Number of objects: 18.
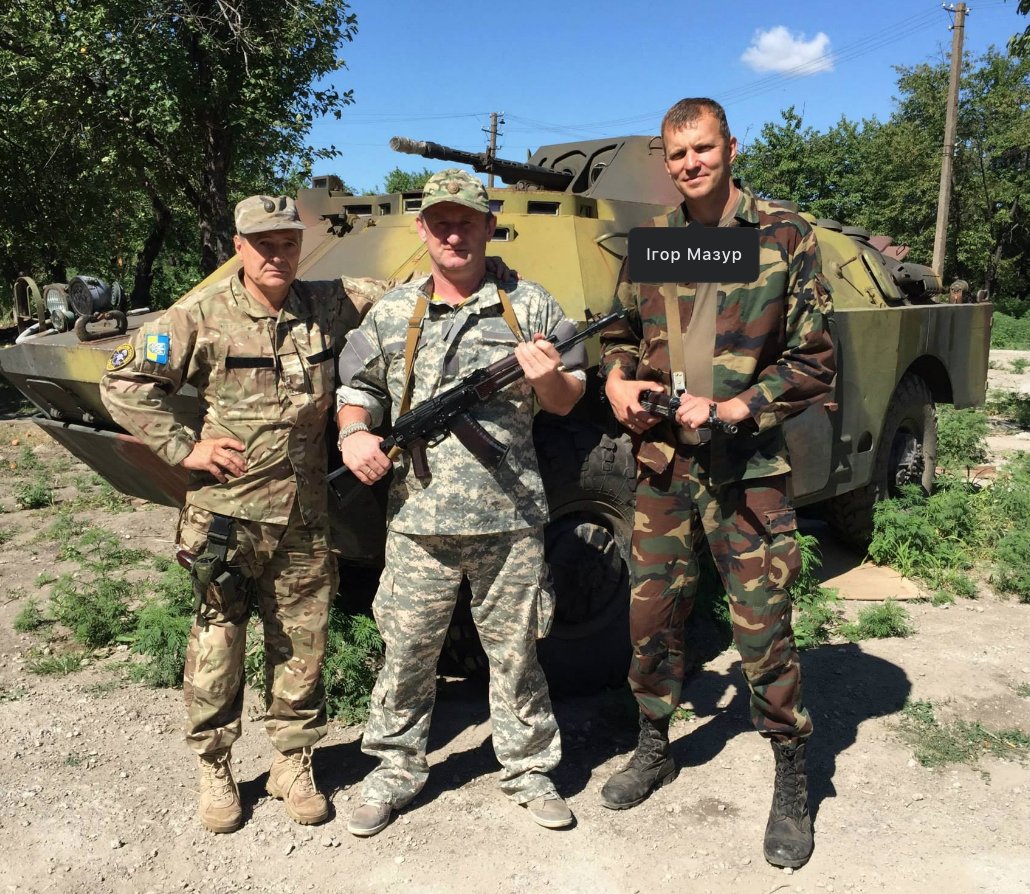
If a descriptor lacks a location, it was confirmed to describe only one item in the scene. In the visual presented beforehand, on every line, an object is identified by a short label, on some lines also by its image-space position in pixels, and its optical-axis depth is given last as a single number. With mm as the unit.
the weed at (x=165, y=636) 4270
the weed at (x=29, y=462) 8867
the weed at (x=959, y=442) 8438
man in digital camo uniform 2857
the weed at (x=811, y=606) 4742
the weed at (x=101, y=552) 5827
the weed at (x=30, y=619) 4914
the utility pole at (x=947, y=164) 17516
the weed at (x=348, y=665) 4000
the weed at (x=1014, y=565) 5352
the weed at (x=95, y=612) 4771
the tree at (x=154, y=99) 12000
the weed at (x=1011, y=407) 11703
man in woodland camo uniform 2840
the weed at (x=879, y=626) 4777
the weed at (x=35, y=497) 7438
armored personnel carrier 3842
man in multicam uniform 2984
